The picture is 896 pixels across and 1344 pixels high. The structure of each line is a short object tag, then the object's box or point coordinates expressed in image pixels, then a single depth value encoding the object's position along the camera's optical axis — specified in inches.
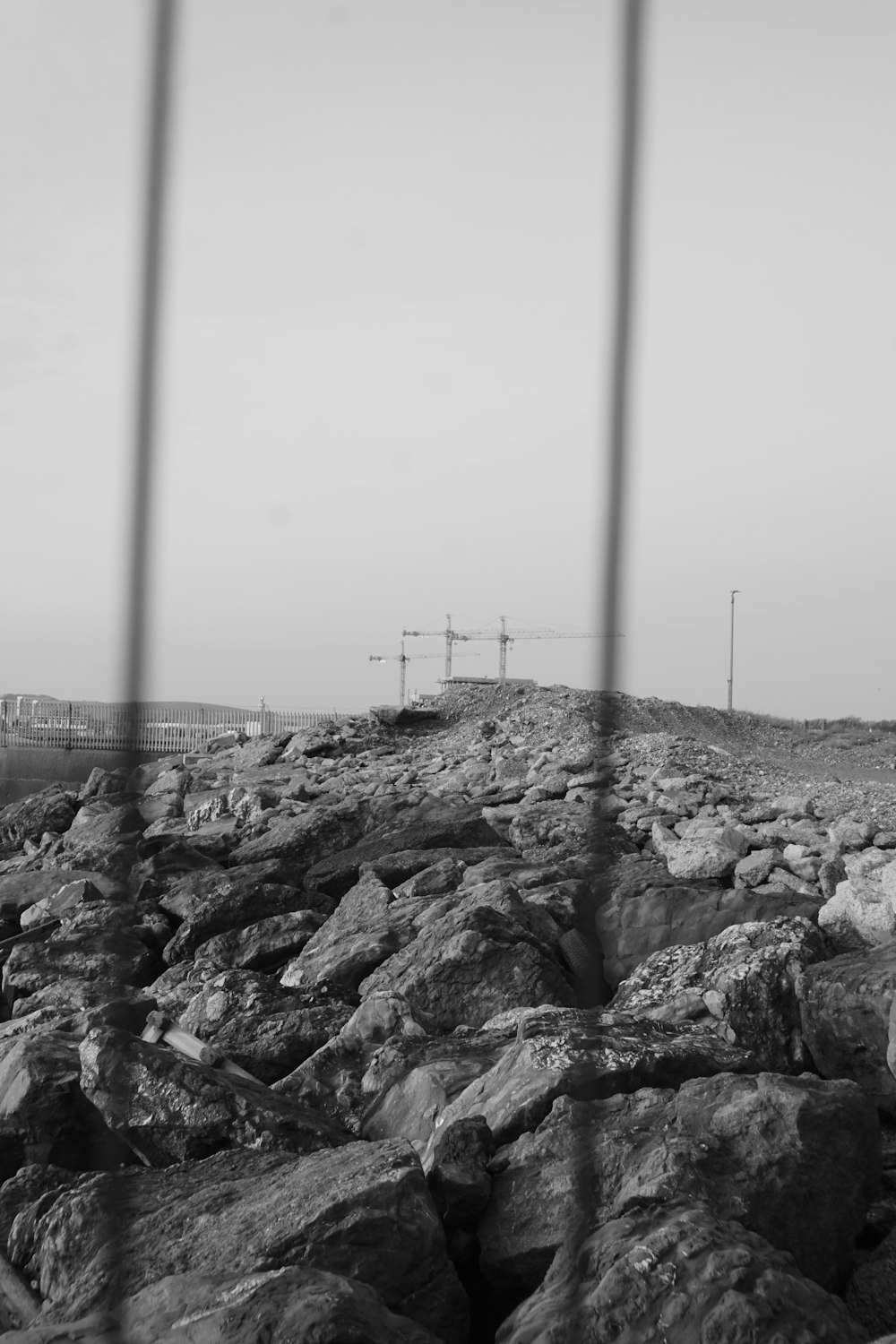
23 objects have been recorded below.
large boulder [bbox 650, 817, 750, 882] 358.6
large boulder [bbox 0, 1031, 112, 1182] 209.5
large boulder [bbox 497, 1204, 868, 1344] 116.4
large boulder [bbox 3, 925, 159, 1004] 351.6
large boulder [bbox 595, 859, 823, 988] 303.3
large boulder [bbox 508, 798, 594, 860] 417.4
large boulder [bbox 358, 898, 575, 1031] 267.9
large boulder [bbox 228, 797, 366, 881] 447.8
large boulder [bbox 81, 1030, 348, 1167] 191.9
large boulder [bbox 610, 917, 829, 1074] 236.4
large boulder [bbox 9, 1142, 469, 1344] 146.9
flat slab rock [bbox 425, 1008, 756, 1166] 181.9
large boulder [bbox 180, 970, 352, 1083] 255.3
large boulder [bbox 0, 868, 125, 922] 440.5
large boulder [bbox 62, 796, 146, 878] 482.0
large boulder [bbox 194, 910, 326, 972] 347.3
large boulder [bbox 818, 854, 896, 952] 285.6
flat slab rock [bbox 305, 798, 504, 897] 413.7
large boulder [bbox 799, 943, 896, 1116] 214.1
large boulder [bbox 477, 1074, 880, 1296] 158.1
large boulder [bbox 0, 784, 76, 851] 649.6
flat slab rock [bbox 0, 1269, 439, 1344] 120.3
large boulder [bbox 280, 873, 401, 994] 307.3
